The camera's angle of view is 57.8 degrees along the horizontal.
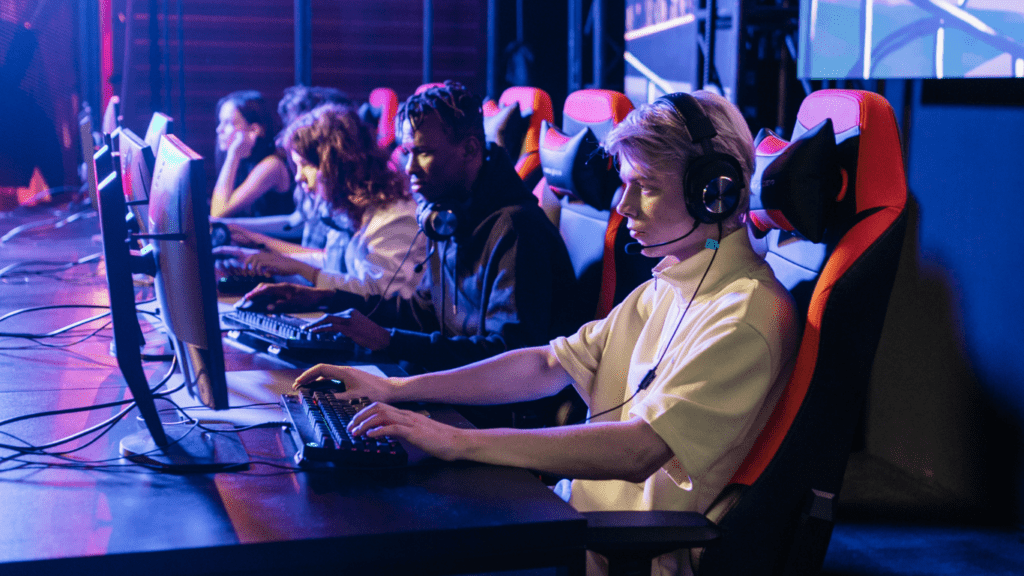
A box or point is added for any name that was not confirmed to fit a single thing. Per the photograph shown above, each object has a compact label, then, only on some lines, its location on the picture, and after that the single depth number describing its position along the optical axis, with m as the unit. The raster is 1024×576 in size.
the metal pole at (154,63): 4.72
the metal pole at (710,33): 3.01
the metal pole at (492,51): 5.59
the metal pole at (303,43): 6.07
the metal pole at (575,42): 4.57
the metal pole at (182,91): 5.20
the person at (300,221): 2.93
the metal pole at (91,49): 5.00
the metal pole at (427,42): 6.04
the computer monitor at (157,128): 1.88
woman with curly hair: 2.35
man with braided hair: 1.66
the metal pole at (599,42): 4.27
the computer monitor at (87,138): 2.59
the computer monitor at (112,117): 2.34
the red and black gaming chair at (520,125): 2.80
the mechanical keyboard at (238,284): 2.33
